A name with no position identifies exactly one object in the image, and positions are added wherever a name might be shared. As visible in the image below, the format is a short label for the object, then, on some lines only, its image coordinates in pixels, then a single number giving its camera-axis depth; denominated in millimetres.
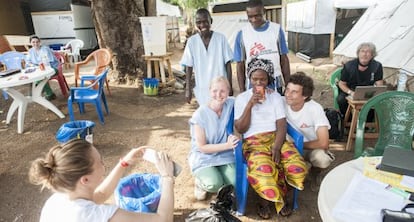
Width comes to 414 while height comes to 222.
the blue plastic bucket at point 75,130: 3366
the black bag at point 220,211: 1833
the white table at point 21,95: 4122
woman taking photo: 1172
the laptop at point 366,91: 3279
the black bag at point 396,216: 1073
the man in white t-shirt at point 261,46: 2902
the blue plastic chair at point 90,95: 4477
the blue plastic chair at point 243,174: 2248
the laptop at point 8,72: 4465
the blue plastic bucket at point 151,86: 6004
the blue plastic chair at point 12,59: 5786
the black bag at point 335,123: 3629
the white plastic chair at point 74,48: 10252
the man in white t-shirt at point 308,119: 2447
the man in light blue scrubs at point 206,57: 3137
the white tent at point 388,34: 5070
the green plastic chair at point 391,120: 2490
